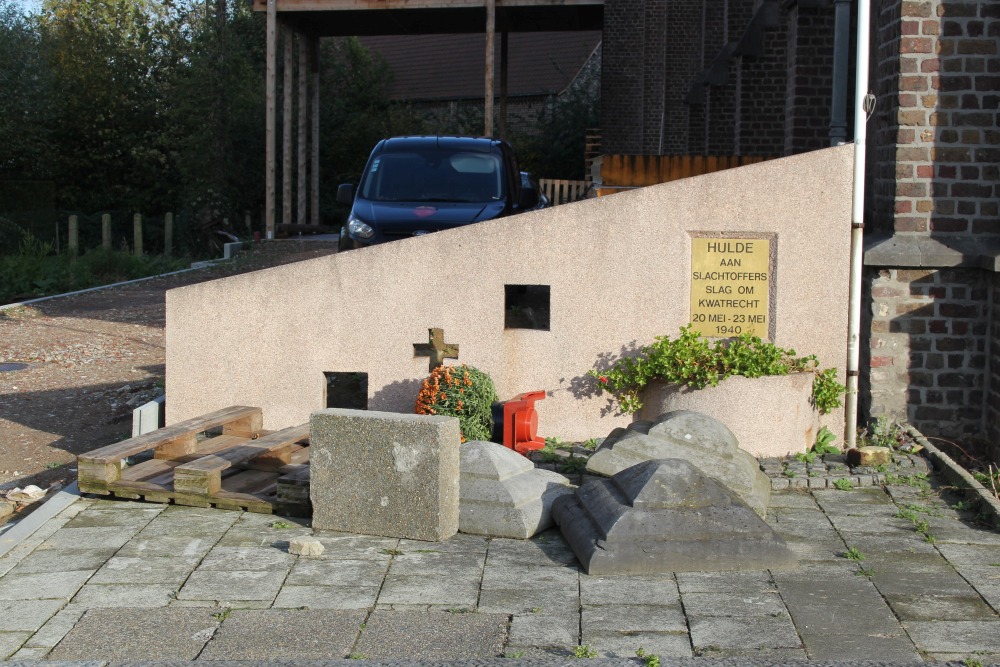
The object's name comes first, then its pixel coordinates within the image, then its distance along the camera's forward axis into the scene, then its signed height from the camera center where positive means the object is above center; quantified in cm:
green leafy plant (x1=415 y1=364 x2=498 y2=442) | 810 -63
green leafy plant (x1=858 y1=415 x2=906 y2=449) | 853 -89
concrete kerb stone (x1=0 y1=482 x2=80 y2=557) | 628 -127
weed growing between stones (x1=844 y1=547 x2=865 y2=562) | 594 -125
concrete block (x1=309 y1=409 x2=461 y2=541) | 625 -92
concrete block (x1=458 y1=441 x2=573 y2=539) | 641 -105
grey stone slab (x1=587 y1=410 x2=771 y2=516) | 679 -84
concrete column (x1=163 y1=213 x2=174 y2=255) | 2826 +178
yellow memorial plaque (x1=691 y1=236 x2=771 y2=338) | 827 +21
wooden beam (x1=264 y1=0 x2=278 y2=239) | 2152 +388
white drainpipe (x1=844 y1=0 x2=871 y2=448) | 810 +86
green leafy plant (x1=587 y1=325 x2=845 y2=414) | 798 -37
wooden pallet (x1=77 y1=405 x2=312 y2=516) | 698 -106
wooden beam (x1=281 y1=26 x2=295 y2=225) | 2312 +354
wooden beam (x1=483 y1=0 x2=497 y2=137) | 1997 +445
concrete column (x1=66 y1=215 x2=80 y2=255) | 2355 +147
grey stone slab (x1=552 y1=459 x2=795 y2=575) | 575 -111
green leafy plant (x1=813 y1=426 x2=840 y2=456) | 824 -92
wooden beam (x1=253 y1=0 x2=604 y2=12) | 2164 +580
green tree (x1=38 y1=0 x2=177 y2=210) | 3484 +558
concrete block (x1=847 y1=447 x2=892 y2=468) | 782 -96
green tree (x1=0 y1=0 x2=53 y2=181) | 3256 +596
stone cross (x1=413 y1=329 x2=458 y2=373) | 852 -30
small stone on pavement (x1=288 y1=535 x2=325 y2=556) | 602 -127
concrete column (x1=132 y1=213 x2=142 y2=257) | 2606 +167
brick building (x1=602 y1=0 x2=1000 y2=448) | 864 +69
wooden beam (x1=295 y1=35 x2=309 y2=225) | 2464 +385
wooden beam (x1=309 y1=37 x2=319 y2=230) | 2592 +401
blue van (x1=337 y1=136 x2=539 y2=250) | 1197 +136
